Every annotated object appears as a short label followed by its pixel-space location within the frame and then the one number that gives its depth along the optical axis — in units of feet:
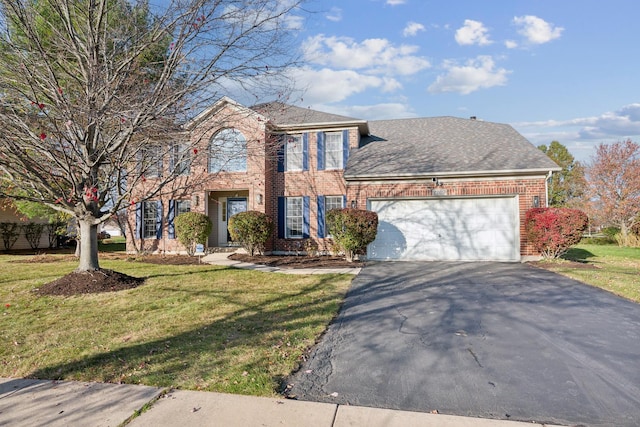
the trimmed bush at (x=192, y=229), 42.45
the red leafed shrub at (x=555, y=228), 33.81
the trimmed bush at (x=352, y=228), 36.55
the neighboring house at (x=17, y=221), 54.34
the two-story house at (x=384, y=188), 38.81
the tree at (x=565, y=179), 88.91
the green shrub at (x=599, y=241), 71.40
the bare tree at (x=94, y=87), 20.47
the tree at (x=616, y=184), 70.49
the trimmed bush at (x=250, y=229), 40.96
